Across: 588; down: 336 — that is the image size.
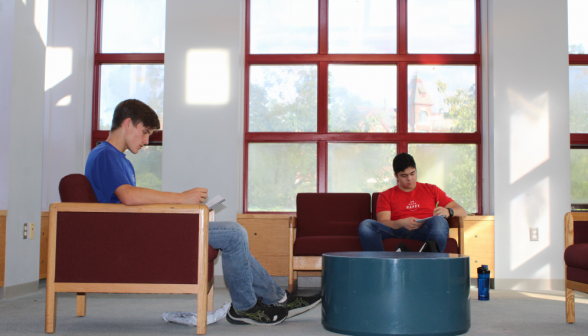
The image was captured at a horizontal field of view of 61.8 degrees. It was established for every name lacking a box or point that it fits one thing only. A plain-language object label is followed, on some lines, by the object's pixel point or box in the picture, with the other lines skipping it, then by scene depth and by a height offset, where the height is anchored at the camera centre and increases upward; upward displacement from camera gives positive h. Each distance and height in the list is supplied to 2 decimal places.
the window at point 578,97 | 4.75 +0.92
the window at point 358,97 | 4.81 +0.91
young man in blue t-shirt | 2.26 -0.06
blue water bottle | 3.66 -0.72
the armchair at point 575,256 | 2.48 -0.34
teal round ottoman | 2.07 -0.46
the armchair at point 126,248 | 2.25 -0.29
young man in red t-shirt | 3.55 -0.18
